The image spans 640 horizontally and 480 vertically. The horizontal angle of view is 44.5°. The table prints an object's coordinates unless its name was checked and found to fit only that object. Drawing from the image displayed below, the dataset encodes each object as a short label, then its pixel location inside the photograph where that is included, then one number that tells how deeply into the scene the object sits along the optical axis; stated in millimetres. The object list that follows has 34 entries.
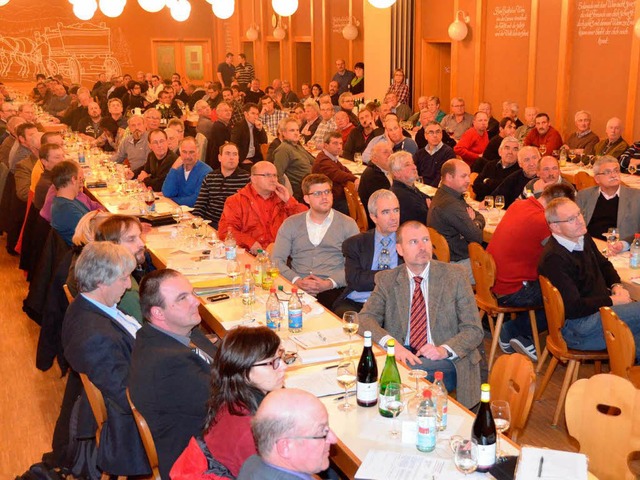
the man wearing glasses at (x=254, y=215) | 6387
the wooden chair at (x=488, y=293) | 5574
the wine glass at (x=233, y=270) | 5034
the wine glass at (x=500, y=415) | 2838
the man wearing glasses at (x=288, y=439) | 2271
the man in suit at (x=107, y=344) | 3584
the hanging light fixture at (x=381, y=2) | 8336
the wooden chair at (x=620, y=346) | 4059
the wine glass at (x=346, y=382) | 3246
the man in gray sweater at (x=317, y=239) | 5516
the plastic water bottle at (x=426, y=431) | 2857
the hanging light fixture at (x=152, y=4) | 13633
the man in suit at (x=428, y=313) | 4102
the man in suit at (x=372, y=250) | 4992
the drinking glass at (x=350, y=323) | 3865
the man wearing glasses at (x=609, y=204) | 6309
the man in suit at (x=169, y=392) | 3191
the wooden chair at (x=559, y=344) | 4734
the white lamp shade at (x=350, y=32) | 16656
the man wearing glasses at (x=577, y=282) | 4824
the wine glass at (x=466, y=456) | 2689
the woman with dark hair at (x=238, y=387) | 2641
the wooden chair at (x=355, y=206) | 7709
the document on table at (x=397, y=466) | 2676
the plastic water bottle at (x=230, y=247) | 5477
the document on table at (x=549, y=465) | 2580
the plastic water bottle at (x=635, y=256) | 5406
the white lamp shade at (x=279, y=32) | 20531
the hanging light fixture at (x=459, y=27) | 12820
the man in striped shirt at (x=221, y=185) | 7191
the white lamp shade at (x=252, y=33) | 22531
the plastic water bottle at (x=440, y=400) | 3049
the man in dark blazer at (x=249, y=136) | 10641
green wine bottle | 3170
